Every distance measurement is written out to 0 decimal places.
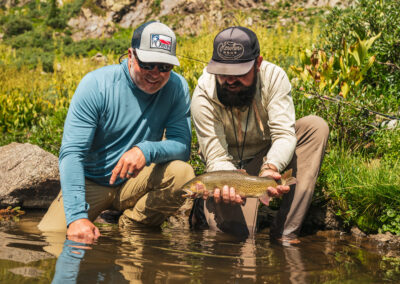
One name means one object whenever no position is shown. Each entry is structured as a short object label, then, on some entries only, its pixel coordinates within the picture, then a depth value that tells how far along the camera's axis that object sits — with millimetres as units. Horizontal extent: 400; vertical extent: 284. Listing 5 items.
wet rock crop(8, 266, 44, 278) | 2820
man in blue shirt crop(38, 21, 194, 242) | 4082
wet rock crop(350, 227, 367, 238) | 4941
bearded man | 4238
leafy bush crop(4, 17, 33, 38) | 44531
